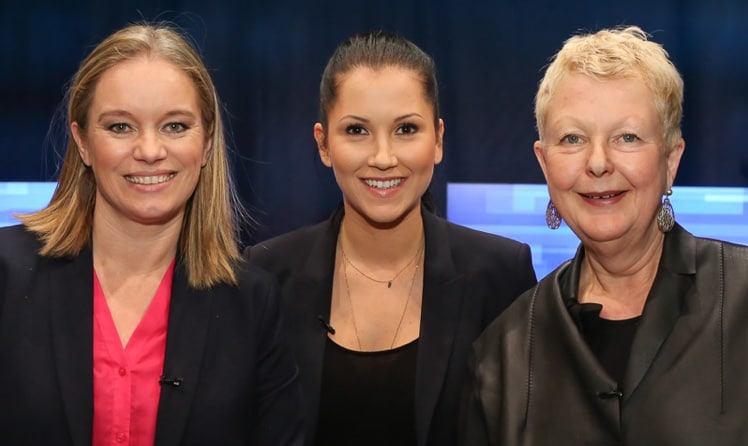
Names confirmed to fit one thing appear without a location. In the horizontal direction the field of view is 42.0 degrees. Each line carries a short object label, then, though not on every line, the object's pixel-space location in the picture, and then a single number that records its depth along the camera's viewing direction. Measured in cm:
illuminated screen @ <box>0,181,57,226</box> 512
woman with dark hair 292
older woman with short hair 226
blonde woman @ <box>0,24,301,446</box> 244
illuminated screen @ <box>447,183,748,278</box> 506
